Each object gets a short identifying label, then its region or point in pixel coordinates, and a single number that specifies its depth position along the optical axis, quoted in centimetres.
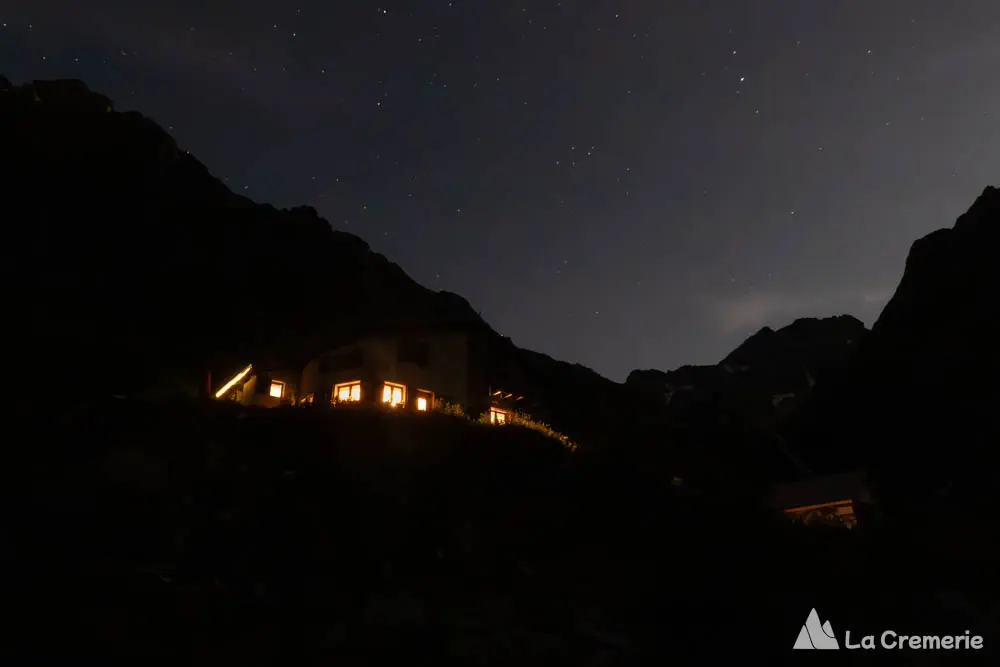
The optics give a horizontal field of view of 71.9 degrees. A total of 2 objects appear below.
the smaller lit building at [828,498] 3728
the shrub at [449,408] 3442
